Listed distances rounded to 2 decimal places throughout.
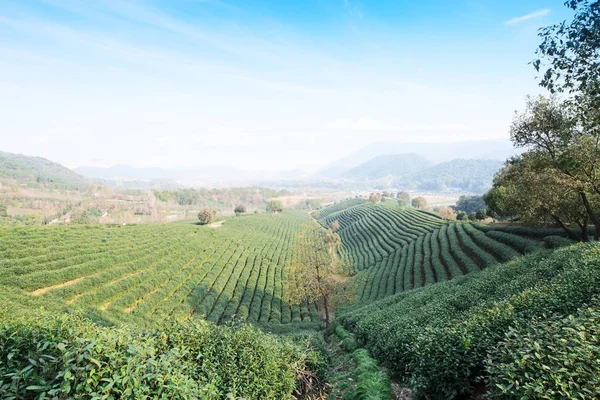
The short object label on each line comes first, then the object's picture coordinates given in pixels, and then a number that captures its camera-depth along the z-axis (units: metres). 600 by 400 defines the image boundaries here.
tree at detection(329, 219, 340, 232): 99.09
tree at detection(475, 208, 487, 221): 58.56
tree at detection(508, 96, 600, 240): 16.94
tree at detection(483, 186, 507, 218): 42.63
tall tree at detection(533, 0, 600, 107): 8.68
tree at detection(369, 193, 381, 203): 150.62
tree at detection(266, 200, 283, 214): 154.88
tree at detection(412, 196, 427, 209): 146.26
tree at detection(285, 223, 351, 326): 27.86
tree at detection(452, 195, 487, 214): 129.75
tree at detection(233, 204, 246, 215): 130.00
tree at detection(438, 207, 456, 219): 67.46
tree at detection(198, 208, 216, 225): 84.91
